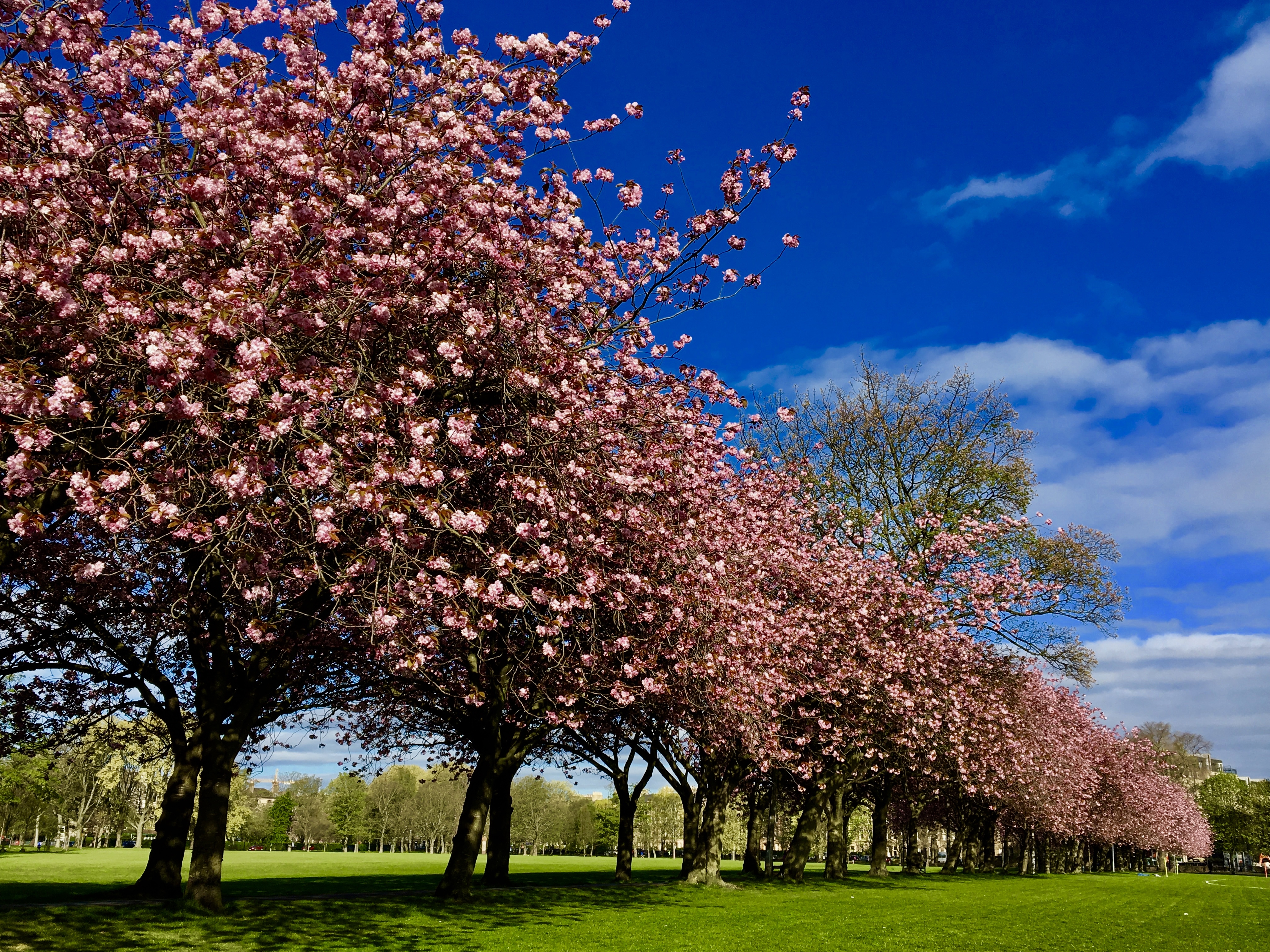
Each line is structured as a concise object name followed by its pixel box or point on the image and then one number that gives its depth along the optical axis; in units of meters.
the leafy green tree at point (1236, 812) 136.12
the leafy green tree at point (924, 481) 36.72
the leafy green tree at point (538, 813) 128.88
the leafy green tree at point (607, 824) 135.50
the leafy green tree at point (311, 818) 133.00
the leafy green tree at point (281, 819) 130.50
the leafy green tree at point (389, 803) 120.81
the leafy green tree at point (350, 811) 127.44
